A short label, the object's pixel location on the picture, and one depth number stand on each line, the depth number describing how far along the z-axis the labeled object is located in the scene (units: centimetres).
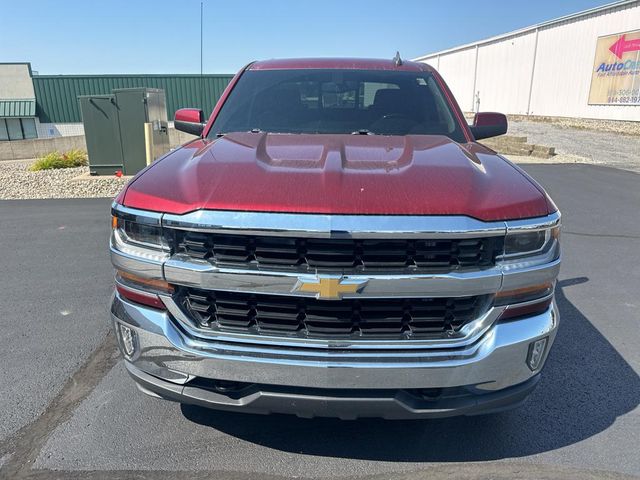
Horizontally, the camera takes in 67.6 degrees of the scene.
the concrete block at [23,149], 1748
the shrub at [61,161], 1198
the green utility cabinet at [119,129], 1020
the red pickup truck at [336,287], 183
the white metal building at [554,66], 2148
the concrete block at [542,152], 1388
